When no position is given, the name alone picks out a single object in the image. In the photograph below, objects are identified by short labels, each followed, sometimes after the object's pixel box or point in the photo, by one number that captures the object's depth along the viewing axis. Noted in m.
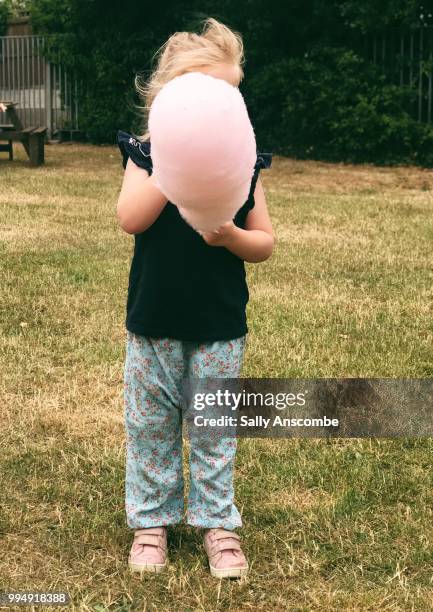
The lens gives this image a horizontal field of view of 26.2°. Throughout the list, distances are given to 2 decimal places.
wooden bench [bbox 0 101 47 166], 13.78
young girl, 2.47
